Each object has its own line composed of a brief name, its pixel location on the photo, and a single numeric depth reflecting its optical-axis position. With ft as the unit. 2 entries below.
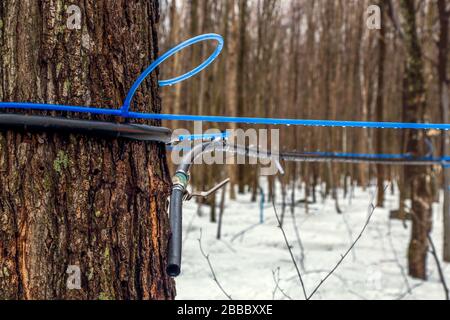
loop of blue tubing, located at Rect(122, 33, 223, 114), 3.13
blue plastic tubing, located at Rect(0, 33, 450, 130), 3.03
